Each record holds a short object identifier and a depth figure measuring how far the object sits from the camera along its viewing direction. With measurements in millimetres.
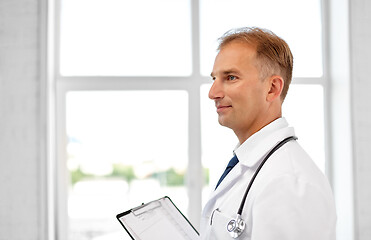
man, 930
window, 2738
